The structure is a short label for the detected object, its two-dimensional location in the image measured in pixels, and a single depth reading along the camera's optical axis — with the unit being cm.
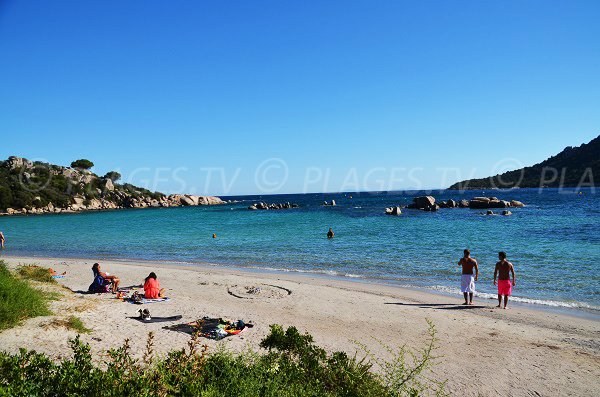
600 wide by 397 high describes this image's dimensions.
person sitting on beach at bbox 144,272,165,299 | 1309
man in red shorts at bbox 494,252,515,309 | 1274
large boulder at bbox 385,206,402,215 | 6000
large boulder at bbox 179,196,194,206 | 13920
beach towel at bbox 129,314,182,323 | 1034
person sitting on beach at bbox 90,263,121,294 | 1399
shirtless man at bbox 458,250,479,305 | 1319
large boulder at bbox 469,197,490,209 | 6856
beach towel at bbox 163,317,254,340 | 909
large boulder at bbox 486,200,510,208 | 6681
